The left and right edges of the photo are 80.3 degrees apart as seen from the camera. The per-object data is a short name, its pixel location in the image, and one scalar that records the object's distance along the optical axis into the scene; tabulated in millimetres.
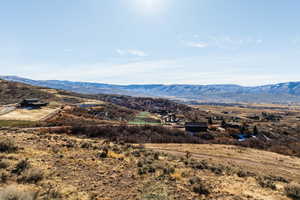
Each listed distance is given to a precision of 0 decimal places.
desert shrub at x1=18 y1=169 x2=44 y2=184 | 9812
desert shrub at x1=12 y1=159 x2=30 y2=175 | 10713
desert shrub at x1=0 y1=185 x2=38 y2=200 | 7168
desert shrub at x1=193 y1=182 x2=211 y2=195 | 10905
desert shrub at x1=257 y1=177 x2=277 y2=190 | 13235
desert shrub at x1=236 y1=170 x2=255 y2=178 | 15695
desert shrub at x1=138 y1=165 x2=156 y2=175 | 13148
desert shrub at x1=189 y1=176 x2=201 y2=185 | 12013
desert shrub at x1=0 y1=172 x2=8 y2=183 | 9446
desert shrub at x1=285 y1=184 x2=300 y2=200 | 11656
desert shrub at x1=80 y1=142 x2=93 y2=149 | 20181
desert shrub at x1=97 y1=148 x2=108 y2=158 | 16378
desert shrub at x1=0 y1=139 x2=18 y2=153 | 14596
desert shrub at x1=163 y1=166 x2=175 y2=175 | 13495
